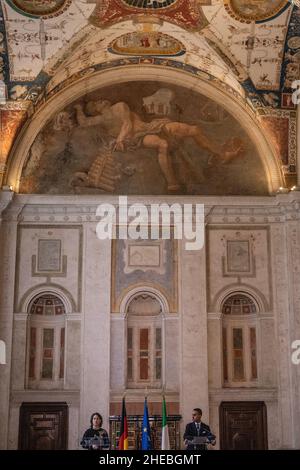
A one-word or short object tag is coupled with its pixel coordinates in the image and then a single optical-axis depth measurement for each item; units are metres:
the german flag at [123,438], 12.11
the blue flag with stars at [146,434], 12.62
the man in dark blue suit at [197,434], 11.99
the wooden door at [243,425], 14.85
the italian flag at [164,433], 12.55
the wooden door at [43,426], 14.71
